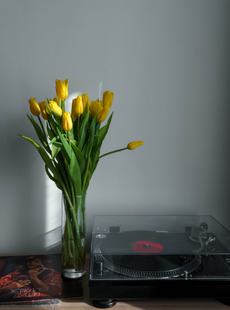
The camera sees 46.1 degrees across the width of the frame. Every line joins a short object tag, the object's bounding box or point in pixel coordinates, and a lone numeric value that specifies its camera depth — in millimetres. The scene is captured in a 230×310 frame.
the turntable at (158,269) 743
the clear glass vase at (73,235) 878
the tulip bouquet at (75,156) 832
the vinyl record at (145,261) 760
